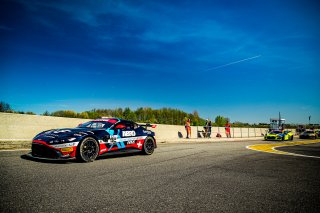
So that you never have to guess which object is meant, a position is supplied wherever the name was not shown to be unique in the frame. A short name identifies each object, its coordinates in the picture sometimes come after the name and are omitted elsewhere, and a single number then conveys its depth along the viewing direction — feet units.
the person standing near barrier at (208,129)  76.84
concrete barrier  40.37
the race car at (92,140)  20.04
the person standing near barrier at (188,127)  65.67
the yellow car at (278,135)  74.33
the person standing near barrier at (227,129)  84.94
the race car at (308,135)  103.45
